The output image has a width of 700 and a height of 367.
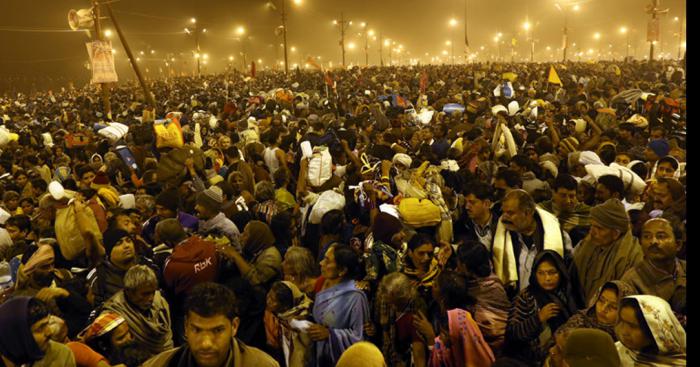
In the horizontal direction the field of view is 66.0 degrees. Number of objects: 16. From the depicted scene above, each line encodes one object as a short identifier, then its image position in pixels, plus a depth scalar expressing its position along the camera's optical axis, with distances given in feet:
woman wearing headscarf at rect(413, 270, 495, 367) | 11.13
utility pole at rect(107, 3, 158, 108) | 66.13
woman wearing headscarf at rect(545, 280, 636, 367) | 10.71
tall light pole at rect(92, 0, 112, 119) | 61.77
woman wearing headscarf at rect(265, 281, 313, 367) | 12.46
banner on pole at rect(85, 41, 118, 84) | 55.83
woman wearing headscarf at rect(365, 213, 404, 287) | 14.61
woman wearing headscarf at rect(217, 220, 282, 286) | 14.83
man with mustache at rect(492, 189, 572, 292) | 14.62
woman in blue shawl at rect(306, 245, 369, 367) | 12.20
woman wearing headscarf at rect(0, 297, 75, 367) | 9.58
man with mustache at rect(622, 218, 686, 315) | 12.32
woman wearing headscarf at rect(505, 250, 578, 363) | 11.66
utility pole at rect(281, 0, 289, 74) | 126.80
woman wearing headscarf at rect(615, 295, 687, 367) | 9.52
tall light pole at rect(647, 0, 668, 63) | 89.30
